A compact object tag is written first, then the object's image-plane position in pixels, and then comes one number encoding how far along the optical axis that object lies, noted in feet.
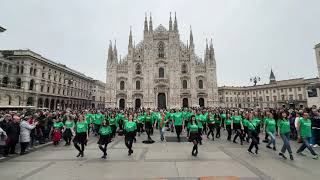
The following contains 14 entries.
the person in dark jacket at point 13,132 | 29.78
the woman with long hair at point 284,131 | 27.20
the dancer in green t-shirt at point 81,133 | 28.73
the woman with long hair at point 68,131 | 37.45
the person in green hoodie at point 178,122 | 40.98
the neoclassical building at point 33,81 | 116.57
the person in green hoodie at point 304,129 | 27.81
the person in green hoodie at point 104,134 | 28.12
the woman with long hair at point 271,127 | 31.78
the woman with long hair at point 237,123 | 38.90
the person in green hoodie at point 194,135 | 27.58
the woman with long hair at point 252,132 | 29.61
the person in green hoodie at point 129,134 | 29.35
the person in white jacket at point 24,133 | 30.91
